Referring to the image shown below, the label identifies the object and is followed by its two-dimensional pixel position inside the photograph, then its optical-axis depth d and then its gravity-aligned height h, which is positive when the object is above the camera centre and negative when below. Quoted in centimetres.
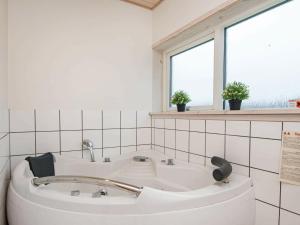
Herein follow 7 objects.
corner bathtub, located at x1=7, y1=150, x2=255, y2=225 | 77 -42
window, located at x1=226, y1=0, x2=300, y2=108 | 101 +32
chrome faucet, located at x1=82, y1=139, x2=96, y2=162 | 151 -30
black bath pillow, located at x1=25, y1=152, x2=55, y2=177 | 124 -38
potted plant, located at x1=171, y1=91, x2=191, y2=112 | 157 +8
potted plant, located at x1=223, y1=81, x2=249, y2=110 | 112 +9
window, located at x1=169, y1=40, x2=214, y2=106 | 149 +33
